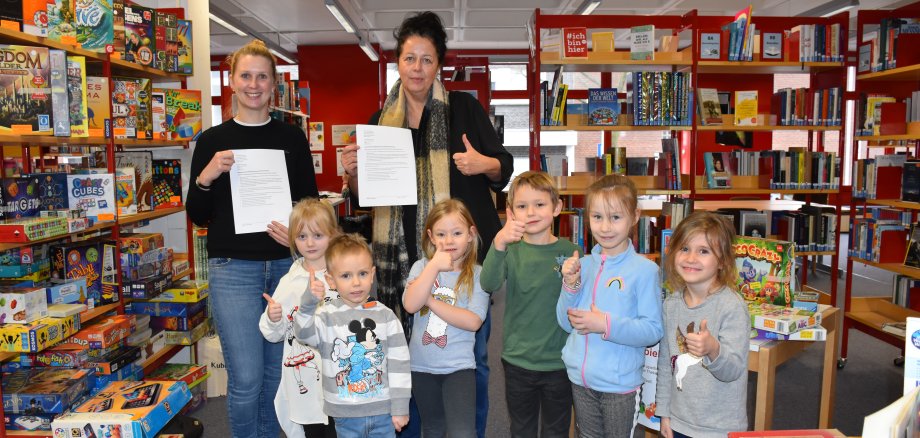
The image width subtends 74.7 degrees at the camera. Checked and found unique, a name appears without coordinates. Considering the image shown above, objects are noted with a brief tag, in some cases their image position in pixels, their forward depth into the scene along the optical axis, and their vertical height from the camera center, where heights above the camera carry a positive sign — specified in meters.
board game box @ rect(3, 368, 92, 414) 2.60 -0.97
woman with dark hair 2.18 +0.04
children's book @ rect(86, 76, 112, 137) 2.98 +0.32
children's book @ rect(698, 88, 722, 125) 4.74 +0.46
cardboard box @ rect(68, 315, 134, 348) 2.88 -0.80
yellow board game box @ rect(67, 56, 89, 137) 2.72 +0.33
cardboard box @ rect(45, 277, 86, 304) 2.76 -0.58
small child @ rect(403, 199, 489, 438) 1.98 -0.54
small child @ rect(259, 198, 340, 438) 2.15 -0.59
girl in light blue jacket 1.89 -0.47
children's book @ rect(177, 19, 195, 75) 3.52 +0.71
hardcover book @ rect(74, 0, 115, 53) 2.82 +0.69
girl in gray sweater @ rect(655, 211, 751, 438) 1.95 -0.54
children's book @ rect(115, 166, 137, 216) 3.16 -0.11
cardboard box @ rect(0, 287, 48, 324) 2.48 -0.57
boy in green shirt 2.03 -0.51
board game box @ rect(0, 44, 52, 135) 2.43 +0.32
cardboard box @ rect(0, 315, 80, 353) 2.42 -0.68
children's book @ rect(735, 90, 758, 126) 4.69 +0.47
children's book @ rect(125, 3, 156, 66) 3.18 +0.72
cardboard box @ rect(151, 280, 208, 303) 3.52 -0.74
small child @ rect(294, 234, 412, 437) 1.95 -0.59
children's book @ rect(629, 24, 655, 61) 4.48 +0.94
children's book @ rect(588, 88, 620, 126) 4.66 +0.48
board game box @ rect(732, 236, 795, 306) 2.57 -0.44
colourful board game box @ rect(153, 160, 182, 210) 3.58 -0.09
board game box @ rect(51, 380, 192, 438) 2.46 -1.03
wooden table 2.32 -0.78
